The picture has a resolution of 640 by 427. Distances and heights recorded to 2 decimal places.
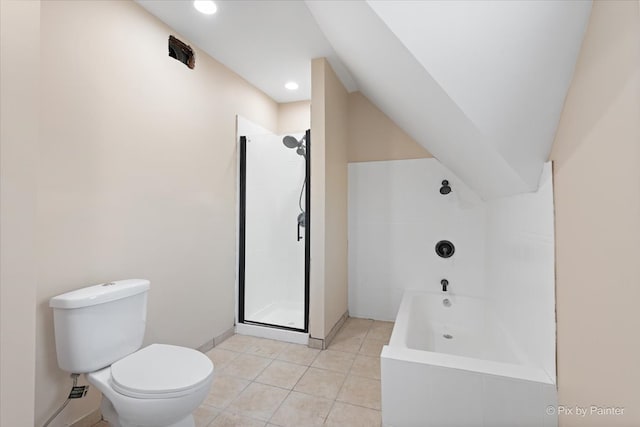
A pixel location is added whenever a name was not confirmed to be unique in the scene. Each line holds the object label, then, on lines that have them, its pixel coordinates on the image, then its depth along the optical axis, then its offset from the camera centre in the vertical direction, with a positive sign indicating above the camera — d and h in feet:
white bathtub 4.12 -2.69
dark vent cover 6.95 +4.07
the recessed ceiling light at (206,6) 6.11 +4.52
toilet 4.04 -2.39
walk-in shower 9.14 -0.55
